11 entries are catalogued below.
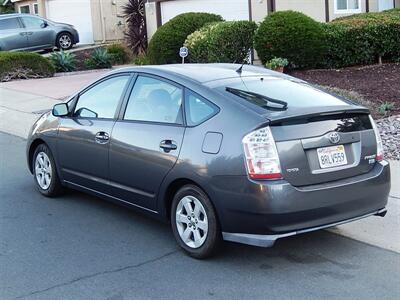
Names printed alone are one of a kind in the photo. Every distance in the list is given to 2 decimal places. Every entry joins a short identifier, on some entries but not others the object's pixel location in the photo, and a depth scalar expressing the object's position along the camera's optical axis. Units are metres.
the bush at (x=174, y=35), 16.41
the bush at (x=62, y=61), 19.31
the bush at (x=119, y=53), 21.84
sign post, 10.15
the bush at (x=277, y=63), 13.19
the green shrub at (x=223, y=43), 14.28
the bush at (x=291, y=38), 13.52
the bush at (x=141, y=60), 18.19
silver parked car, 21.78
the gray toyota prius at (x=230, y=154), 4.55
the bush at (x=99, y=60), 20.47
